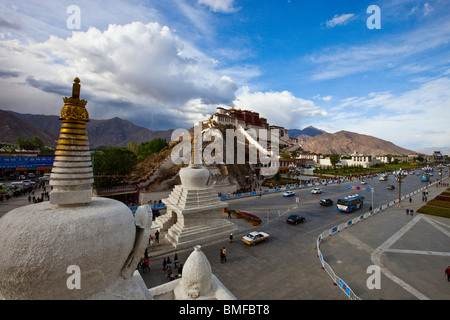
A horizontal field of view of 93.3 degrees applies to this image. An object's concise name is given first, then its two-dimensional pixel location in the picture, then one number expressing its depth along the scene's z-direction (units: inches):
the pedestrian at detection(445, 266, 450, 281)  440.5
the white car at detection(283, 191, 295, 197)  1290.8
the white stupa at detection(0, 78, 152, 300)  144.8
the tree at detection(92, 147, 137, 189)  1029.8
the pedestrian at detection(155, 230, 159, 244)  617.9
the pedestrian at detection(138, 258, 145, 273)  488.4
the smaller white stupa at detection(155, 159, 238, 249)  622.5
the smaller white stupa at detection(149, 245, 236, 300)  271.6
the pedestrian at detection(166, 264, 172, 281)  459.1
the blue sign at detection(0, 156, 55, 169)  1624.0
